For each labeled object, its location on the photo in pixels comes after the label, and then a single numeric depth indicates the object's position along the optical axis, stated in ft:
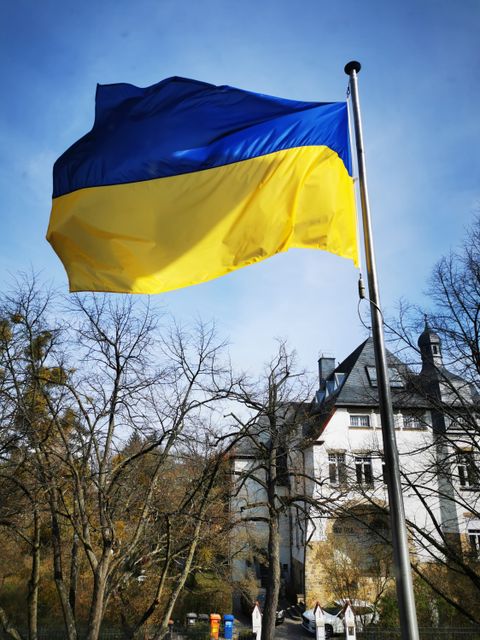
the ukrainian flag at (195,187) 21.91
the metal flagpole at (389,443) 15.20
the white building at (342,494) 59.82
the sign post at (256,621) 76.78
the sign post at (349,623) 73.67
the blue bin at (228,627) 77.66
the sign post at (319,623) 76.89
